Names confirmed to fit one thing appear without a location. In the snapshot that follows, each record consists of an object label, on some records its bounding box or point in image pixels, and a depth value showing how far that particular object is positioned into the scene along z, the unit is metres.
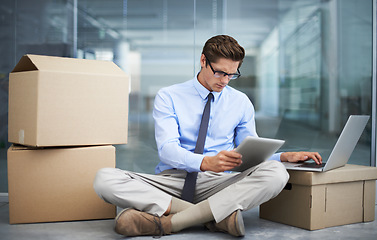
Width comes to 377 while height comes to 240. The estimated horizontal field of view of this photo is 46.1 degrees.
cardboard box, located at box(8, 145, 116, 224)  2.07
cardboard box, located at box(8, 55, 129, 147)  2.01
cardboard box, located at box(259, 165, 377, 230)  1.93
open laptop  1.88
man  1.78
